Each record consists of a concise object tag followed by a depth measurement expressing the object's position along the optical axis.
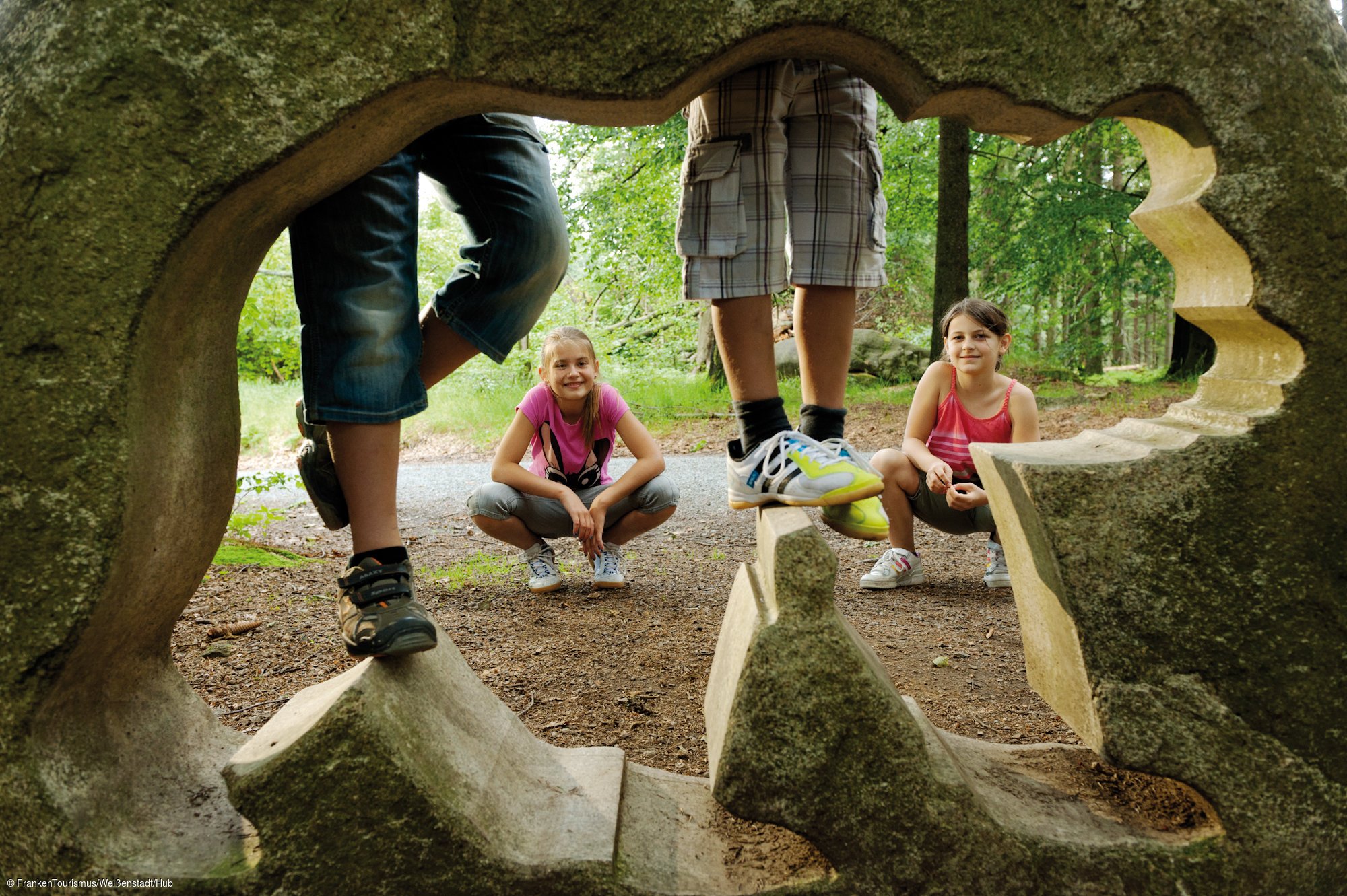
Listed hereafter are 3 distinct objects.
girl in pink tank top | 4.13
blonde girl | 4.30
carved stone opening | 1.47
